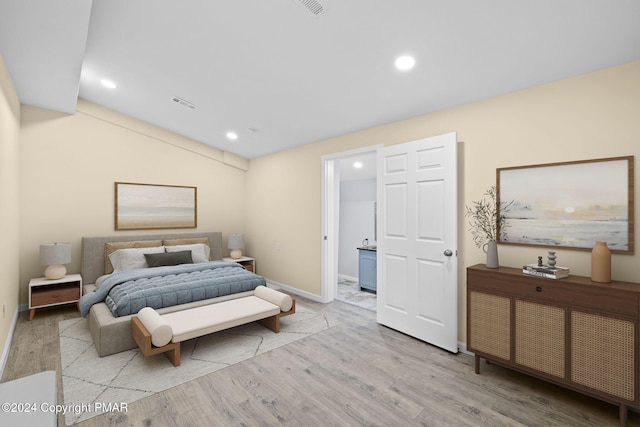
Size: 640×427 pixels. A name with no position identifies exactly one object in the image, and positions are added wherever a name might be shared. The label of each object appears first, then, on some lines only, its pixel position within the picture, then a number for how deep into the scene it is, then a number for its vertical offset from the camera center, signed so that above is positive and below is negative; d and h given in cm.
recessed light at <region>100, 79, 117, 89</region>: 360 +162
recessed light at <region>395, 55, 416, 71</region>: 244 +129
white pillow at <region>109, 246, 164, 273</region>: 429 -67
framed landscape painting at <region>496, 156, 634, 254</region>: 215 +10
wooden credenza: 188 -82
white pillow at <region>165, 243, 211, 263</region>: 486 -59
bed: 286 -80
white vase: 256 -33
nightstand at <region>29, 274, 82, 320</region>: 367 -99
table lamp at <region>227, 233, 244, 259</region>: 557 -55
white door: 292 -26
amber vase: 204 -32
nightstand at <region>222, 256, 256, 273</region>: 552 -89
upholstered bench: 255 -104
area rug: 217 -134
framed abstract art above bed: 477 +14
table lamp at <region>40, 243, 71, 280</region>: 377 -56
